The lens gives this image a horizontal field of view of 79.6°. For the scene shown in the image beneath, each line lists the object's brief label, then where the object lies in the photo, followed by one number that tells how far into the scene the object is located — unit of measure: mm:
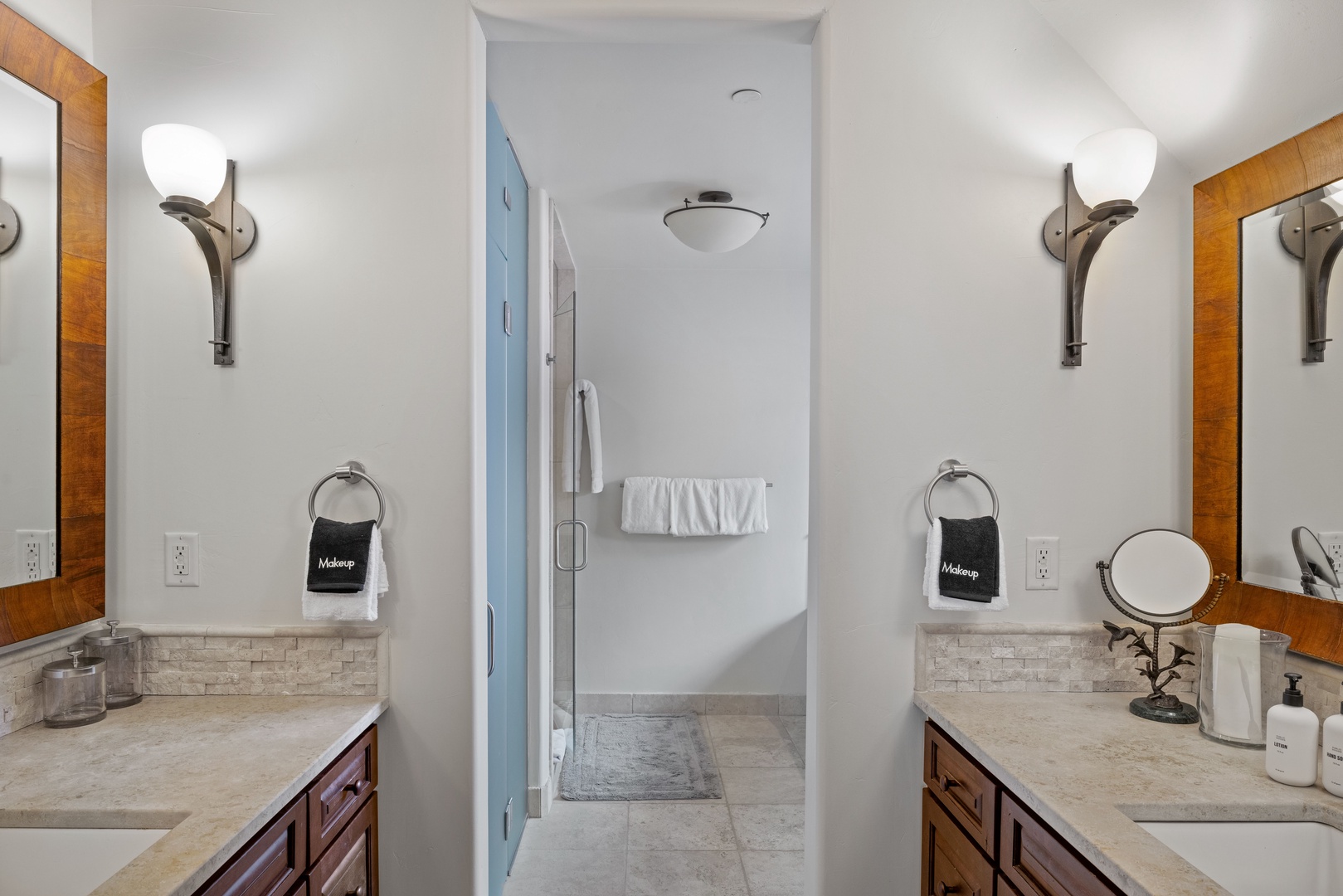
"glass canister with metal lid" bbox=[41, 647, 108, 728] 1453
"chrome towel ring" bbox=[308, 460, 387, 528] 1621
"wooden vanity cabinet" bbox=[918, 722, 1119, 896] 1180
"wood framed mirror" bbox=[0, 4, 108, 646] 1447
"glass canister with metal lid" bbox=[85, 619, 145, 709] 1556
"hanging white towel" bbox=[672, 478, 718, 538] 4141
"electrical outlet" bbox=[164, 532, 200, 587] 1657
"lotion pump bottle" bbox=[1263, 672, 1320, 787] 1229
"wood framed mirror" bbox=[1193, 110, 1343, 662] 1437
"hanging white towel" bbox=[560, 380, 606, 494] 3506
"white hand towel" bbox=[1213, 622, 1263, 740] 1396
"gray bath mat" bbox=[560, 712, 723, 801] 3258
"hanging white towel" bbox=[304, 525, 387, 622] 1577
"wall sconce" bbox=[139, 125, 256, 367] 1514
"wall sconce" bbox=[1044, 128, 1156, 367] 1550
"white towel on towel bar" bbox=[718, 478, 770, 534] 4146
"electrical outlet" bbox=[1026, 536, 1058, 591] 1701
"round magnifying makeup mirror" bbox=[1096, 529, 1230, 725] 1613
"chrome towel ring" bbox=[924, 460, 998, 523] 1669
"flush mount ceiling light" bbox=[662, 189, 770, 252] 2910
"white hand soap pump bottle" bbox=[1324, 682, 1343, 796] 1197
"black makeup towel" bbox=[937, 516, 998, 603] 1609
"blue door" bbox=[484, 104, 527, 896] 2311
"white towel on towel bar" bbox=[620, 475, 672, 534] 4133
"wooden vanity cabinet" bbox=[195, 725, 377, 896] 1147
